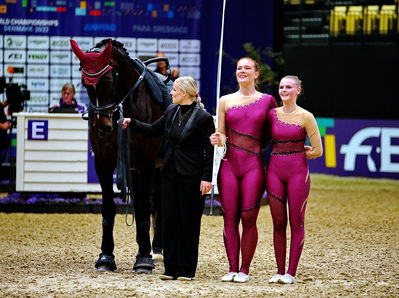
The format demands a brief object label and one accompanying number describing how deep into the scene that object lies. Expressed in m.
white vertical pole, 23.33
